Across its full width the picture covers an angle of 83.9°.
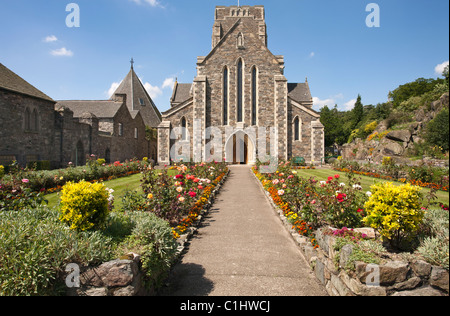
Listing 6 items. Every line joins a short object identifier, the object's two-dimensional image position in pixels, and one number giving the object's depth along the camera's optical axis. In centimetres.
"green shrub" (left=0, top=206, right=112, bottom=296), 299
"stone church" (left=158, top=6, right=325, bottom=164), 2656
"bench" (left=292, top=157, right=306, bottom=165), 2528
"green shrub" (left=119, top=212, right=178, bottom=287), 398
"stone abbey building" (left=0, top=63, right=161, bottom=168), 1805
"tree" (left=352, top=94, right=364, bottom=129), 5972
